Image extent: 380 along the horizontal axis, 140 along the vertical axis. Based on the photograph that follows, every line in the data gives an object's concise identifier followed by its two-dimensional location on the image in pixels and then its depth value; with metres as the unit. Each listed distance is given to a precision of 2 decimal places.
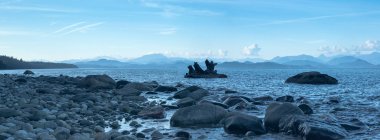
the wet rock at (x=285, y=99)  32.37
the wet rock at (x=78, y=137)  13.57
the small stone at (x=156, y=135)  16.17
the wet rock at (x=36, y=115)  17.48
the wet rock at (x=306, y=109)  23.61
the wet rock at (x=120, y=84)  45.34
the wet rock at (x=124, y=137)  14.37
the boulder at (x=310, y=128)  15.49
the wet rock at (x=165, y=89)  44.05
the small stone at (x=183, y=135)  16.38
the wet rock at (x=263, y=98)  32.76
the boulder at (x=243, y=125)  17.51
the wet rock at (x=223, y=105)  25.64
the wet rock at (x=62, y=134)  14.02
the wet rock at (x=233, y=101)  28.06
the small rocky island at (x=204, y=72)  89.44
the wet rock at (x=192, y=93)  33.38
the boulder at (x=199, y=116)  19.38
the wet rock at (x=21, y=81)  48.72
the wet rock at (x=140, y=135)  16.12
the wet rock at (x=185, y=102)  26.72
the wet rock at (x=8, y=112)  17.22
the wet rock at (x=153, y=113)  21.98
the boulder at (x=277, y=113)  18.27
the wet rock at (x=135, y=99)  31.42
